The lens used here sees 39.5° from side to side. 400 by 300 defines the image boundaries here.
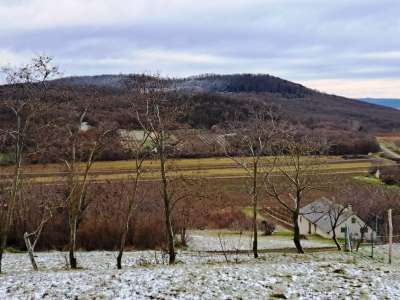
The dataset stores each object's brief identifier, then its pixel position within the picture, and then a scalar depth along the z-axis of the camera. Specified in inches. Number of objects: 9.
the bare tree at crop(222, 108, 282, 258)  1158.3
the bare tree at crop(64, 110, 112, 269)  1011.9
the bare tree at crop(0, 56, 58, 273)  897.8
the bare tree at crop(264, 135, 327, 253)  1203.9
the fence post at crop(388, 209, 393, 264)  1016.0
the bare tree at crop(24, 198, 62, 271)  968.5
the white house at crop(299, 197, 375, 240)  2456.1
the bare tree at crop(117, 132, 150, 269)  989.4
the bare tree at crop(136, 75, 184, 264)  1003.3
